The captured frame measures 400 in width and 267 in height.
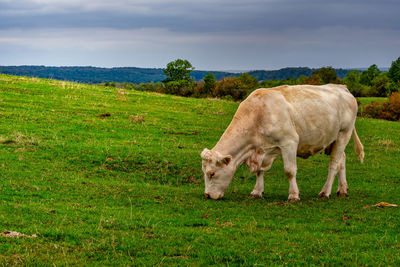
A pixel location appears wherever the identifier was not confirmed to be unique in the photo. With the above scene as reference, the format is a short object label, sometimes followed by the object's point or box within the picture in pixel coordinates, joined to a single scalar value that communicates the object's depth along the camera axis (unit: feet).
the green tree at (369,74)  371.19
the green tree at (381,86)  281.54
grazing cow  37.70
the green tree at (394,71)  326.85
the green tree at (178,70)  352.49
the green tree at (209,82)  271.69
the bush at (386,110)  173.27
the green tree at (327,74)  307.27
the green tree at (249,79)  291.15
